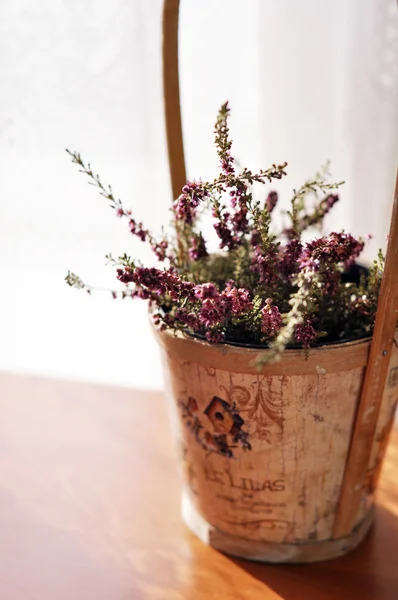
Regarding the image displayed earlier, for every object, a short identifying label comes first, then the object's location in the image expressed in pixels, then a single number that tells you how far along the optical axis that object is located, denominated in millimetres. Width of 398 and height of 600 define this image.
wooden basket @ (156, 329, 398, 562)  680
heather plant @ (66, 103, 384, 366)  622
